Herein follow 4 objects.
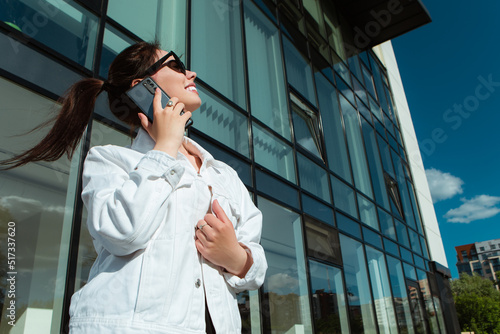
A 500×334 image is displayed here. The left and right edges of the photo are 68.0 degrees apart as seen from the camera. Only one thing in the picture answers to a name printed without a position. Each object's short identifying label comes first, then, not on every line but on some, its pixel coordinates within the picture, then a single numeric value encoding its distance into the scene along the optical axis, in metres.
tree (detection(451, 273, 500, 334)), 22.70
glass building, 2.65
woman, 1.04
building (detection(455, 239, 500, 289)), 102.38
